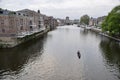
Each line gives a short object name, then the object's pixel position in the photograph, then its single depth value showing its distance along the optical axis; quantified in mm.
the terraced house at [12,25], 22451
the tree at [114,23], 28643
